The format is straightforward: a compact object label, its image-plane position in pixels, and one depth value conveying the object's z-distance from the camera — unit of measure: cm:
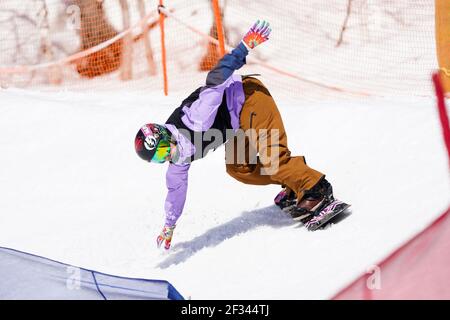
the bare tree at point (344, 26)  1264
